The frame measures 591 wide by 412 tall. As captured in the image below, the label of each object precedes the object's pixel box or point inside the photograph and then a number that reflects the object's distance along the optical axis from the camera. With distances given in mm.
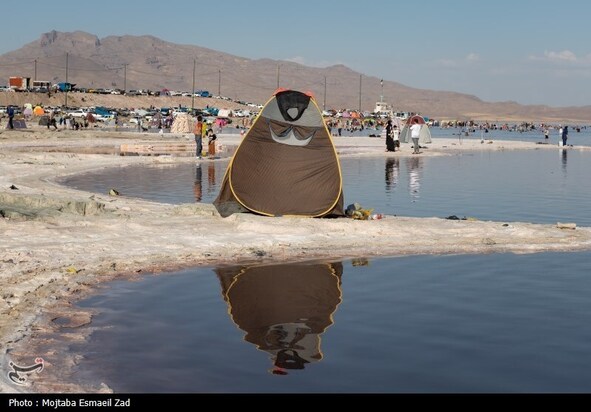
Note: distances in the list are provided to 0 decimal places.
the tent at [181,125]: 72062
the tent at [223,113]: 124062
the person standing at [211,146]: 41819
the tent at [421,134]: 61216
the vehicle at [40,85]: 143500
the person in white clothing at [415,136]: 51488
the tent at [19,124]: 63038
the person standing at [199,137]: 38569
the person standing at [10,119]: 59219
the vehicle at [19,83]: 141412
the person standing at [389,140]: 52406
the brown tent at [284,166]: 18469
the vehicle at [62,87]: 137262
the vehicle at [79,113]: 102250
